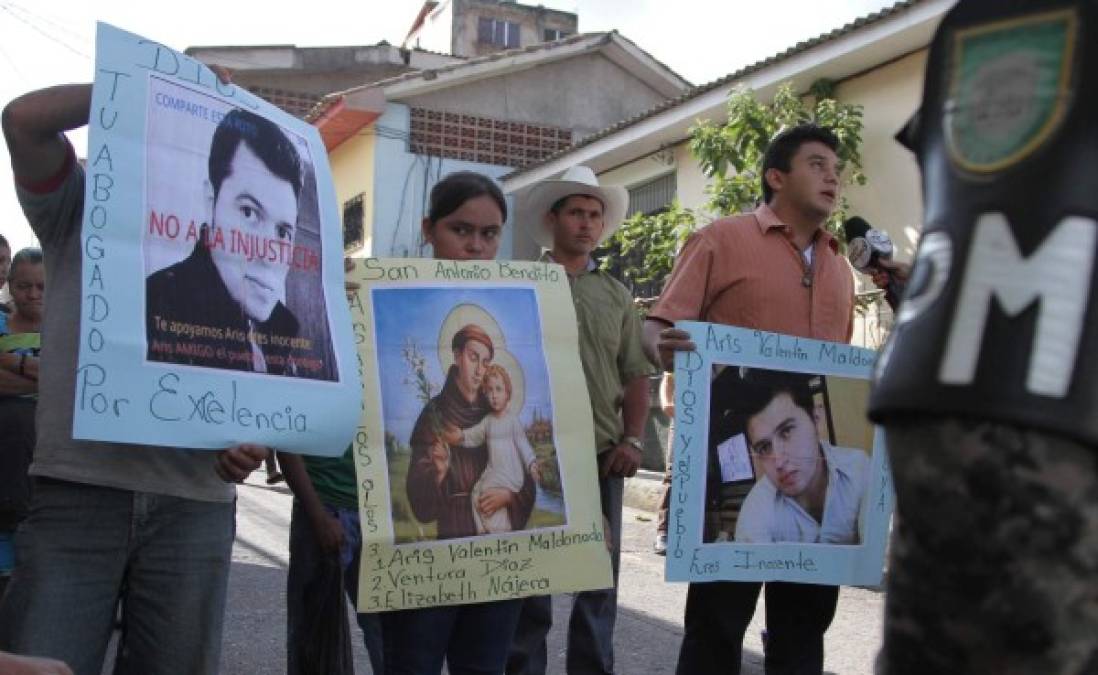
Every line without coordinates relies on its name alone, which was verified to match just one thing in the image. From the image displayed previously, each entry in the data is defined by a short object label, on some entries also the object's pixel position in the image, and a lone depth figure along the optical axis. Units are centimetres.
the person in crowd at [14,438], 384
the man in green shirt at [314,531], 302
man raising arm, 241
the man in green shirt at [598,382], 405
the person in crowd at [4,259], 543
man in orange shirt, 326
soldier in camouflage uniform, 121
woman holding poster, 284
